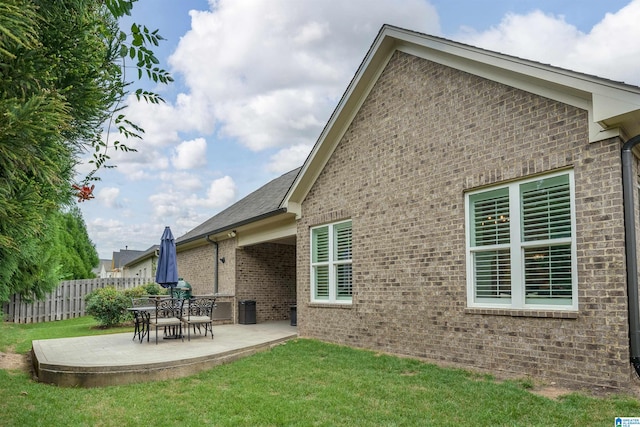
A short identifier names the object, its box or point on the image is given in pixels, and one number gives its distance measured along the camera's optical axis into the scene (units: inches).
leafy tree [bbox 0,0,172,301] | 111.9
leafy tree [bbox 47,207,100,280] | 1062.4
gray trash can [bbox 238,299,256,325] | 596.1
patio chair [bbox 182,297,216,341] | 435.0
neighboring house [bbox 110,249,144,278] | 2205.1
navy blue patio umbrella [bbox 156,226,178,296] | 498.3
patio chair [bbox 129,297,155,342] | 415.9
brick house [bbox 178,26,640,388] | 243.4
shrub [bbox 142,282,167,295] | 682.7
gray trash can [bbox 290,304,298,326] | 557.3
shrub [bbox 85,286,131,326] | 580.4
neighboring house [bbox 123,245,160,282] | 1112.8
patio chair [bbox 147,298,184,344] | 416.2
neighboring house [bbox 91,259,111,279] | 2682.8
